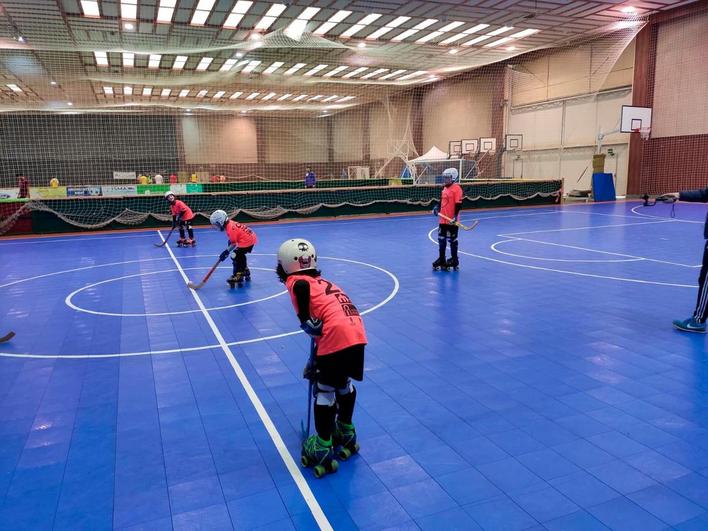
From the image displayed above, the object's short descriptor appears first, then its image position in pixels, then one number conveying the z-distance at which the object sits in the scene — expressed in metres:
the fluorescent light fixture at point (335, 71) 25.71
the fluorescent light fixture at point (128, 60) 24.19
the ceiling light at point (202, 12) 18.27
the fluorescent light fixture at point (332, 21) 19.80
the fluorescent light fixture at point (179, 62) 24.65
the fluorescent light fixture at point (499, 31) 22.15
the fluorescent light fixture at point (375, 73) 26.70
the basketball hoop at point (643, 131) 23.83
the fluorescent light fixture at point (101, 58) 23.77
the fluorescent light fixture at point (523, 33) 23.06
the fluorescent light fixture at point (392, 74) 27.62
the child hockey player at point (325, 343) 3.44
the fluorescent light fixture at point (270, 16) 18.95
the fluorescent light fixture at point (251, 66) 25.57
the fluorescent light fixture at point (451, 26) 21.50
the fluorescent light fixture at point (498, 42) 24.31
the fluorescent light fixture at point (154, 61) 24.11
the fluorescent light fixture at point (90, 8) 17.44
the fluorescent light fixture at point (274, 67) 25.58
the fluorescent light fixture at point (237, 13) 18.50
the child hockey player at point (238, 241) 9.15
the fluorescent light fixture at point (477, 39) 23.59
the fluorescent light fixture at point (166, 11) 18.08
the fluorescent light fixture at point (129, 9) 17.57
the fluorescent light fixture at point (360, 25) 20.41
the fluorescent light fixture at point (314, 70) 26.17
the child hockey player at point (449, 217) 10.13
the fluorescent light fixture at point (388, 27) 20.88
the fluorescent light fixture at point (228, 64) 25.39
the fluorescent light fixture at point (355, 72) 26.40
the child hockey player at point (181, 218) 14.23
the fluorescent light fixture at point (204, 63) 25.19
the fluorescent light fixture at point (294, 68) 26.13
